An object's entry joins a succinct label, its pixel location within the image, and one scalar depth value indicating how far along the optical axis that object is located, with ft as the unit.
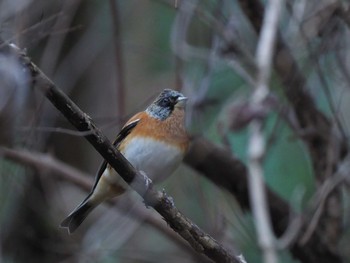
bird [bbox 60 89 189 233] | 27.66
